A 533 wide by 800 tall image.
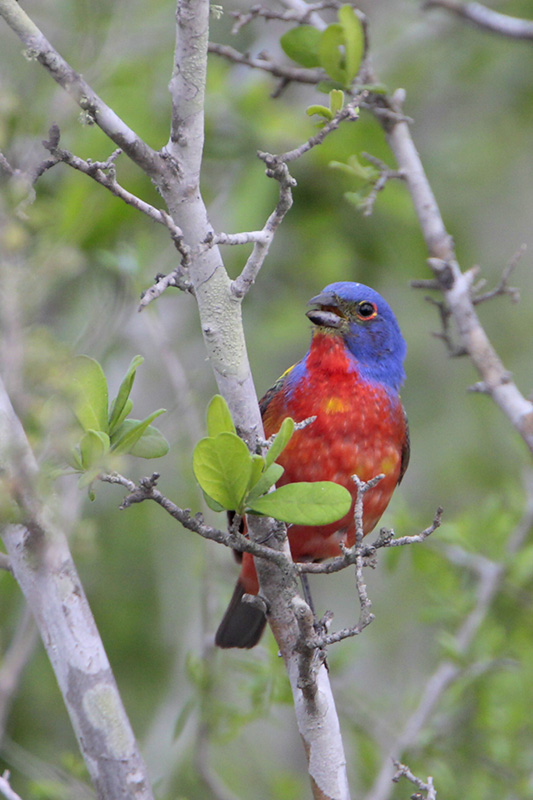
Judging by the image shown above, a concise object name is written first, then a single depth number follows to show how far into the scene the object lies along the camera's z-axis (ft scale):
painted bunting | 25.31
